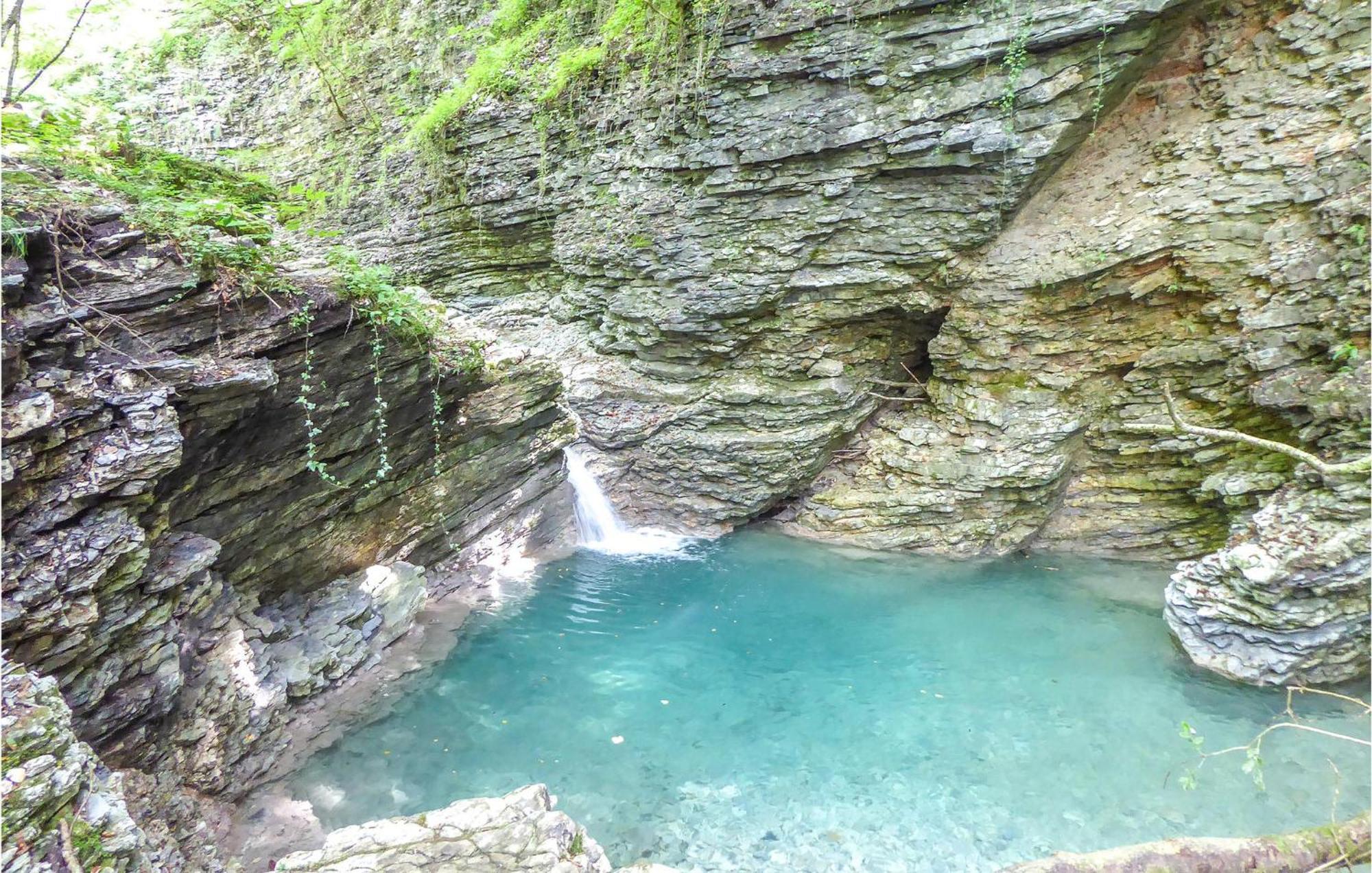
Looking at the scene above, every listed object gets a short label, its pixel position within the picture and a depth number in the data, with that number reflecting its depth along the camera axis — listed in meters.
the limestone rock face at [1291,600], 5.50
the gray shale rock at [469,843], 3.55
